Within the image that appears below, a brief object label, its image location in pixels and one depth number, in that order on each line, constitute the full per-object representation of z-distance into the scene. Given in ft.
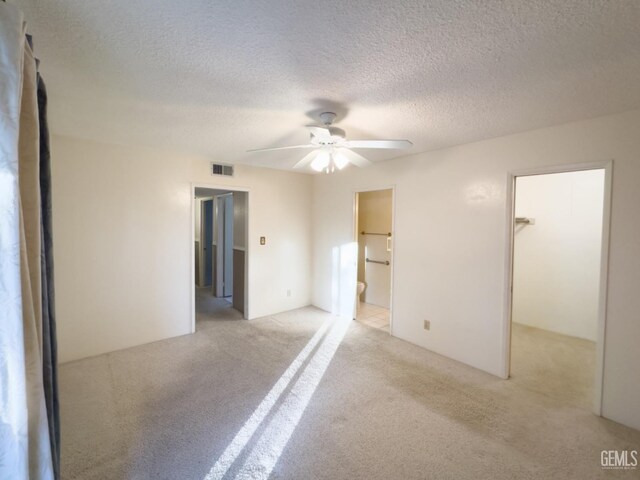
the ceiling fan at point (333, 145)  7.21
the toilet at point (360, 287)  16.37
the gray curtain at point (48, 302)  3.95
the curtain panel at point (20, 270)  3.06
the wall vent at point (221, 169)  13.26
